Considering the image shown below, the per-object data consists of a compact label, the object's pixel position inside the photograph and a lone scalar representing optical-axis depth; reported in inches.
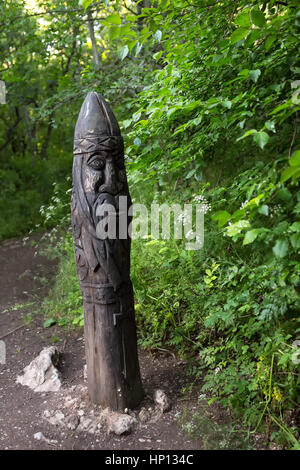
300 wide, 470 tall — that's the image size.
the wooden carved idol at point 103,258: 116.7
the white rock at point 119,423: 116.6
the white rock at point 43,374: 148.6
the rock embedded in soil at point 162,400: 126.4
